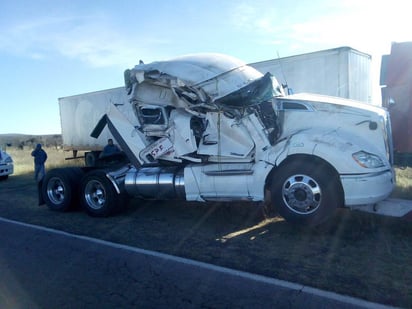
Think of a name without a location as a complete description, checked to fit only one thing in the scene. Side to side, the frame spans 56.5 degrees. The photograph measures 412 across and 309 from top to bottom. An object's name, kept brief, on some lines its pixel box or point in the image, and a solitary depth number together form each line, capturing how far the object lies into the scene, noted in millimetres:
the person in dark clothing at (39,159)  13156
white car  15172
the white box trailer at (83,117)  17256
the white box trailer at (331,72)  9656
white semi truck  5320
